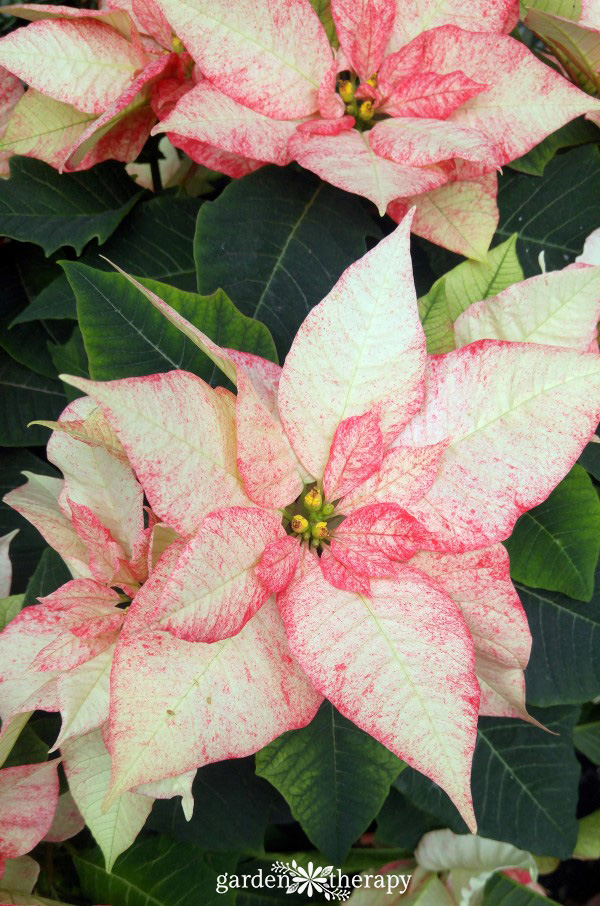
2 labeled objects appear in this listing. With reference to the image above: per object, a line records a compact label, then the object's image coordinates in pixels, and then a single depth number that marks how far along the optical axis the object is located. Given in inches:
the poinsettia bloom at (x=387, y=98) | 20.7
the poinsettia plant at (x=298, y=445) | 16.4
